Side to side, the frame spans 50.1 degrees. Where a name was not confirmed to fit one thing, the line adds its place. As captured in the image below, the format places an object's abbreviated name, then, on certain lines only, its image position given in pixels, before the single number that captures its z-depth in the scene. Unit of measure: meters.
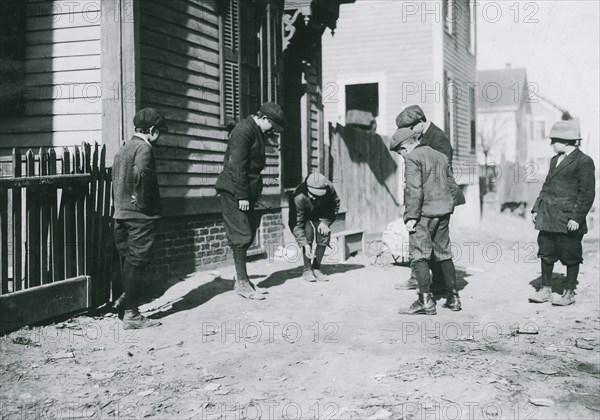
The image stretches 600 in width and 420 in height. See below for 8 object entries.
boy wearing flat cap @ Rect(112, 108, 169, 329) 5.64
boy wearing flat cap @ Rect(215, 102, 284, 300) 6.77
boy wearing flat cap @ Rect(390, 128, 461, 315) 6.25
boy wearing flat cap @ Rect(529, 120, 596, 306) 6.89
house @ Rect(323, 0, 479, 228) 17.56
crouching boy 7.95
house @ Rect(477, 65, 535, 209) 43.81
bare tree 43.78
